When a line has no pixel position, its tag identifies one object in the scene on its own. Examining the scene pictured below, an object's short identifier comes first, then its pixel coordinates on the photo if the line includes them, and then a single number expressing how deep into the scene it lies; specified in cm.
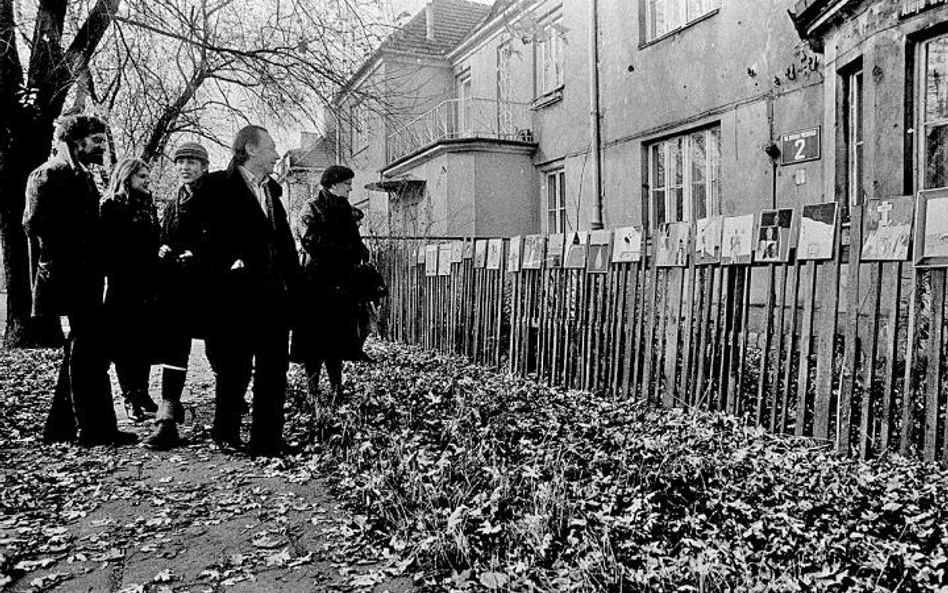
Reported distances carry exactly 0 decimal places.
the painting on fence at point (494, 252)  774
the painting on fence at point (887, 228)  387
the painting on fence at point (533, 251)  709
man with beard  431
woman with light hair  490
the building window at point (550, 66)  1481
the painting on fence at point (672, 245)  539
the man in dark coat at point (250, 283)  423
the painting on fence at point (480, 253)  813
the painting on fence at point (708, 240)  512
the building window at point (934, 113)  649
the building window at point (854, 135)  755
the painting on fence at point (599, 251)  617
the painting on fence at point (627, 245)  581
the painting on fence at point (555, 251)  679
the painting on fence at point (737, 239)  485
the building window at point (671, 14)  1094
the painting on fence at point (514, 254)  738
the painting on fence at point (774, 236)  459
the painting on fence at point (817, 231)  430
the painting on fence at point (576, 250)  644
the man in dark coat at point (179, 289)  435
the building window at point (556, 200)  1566
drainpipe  1293
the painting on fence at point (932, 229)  368
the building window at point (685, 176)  1096
